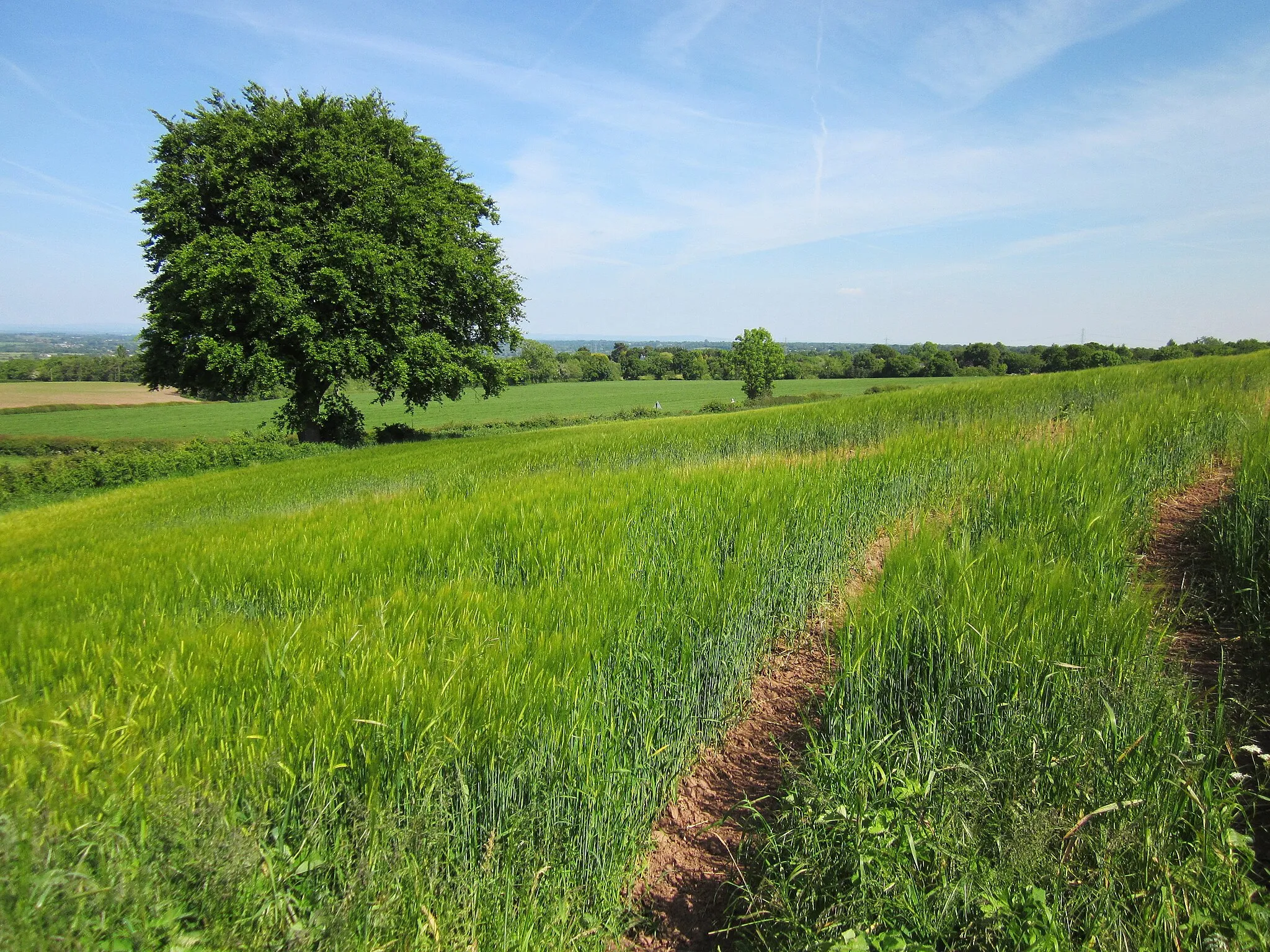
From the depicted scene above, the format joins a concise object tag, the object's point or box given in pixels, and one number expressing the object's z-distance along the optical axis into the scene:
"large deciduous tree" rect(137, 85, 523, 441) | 20.86
